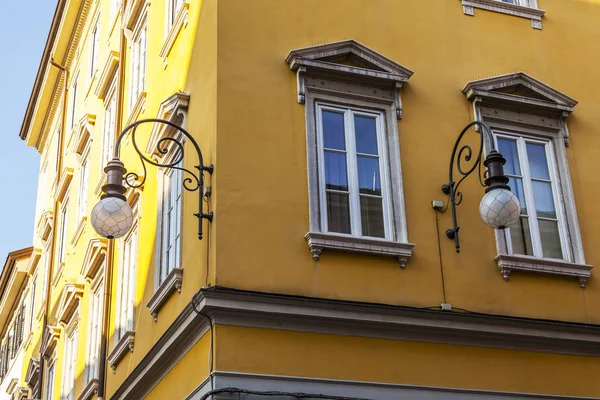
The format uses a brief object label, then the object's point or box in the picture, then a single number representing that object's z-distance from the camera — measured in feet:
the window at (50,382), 68.08
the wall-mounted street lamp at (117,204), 35.45
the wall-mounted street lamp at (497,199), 34.53
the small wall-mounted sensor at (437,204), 40.16
